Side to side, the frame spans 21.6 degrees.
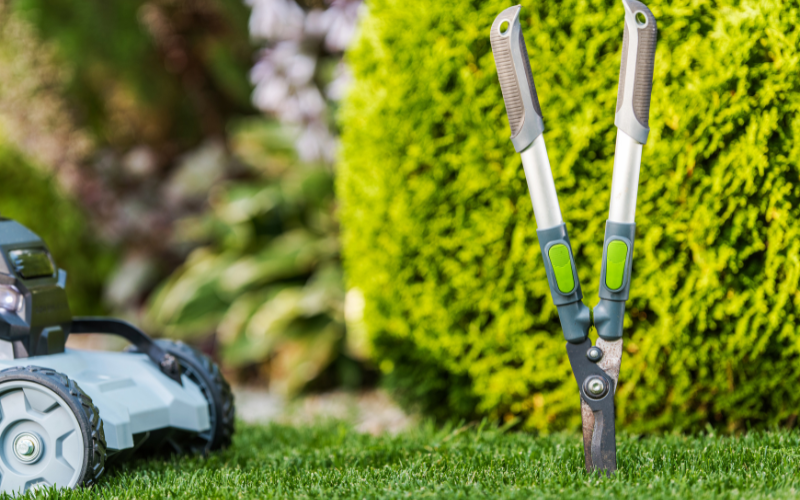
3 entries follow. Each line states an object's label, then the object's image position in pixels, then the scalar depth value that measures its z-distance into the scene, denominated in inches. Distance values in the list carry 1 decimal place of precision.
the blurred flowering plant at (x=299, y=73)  166.0
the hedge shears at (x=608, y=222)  104.4
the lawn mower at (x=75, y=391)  105.9
